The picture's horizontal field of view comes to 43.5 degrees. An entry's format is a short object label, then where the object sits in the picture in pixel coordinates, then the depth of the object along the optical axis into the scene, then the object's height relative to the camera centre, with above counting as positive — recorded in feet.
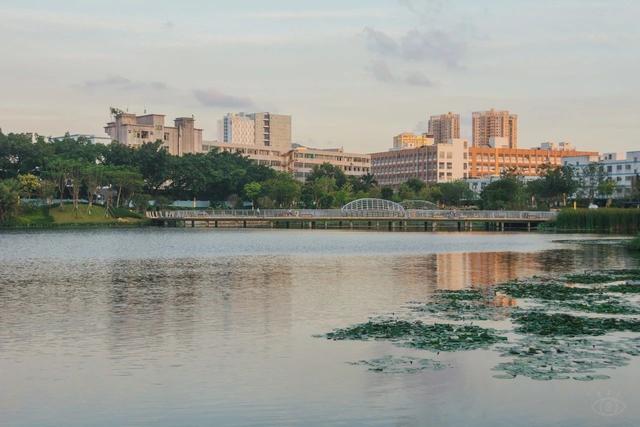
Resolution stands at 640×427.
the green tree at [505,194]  567.18 +10.80
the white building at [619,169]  601.21 +31.90
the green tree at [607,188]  553.64 +14.82
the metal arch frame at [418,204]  577.84 +3.70
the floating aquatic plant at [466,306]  96.22 -12.70
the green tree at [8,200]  405.18 +4.49
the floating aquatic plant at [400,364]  66.71 -13.31
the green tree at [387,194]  630.95 +11.94
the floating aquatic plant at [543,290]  114.86 -12.42
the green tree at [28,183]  441.27 +14.30
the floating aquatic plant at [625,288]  120.57 -12.26
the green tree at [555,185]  553.23 +16.81
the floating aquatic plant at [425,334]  77.05 -12.93
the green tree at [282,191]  547.24 +12.30
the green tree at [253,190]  553.64 +13.19
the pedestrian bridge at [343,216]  460.96 -4.15
